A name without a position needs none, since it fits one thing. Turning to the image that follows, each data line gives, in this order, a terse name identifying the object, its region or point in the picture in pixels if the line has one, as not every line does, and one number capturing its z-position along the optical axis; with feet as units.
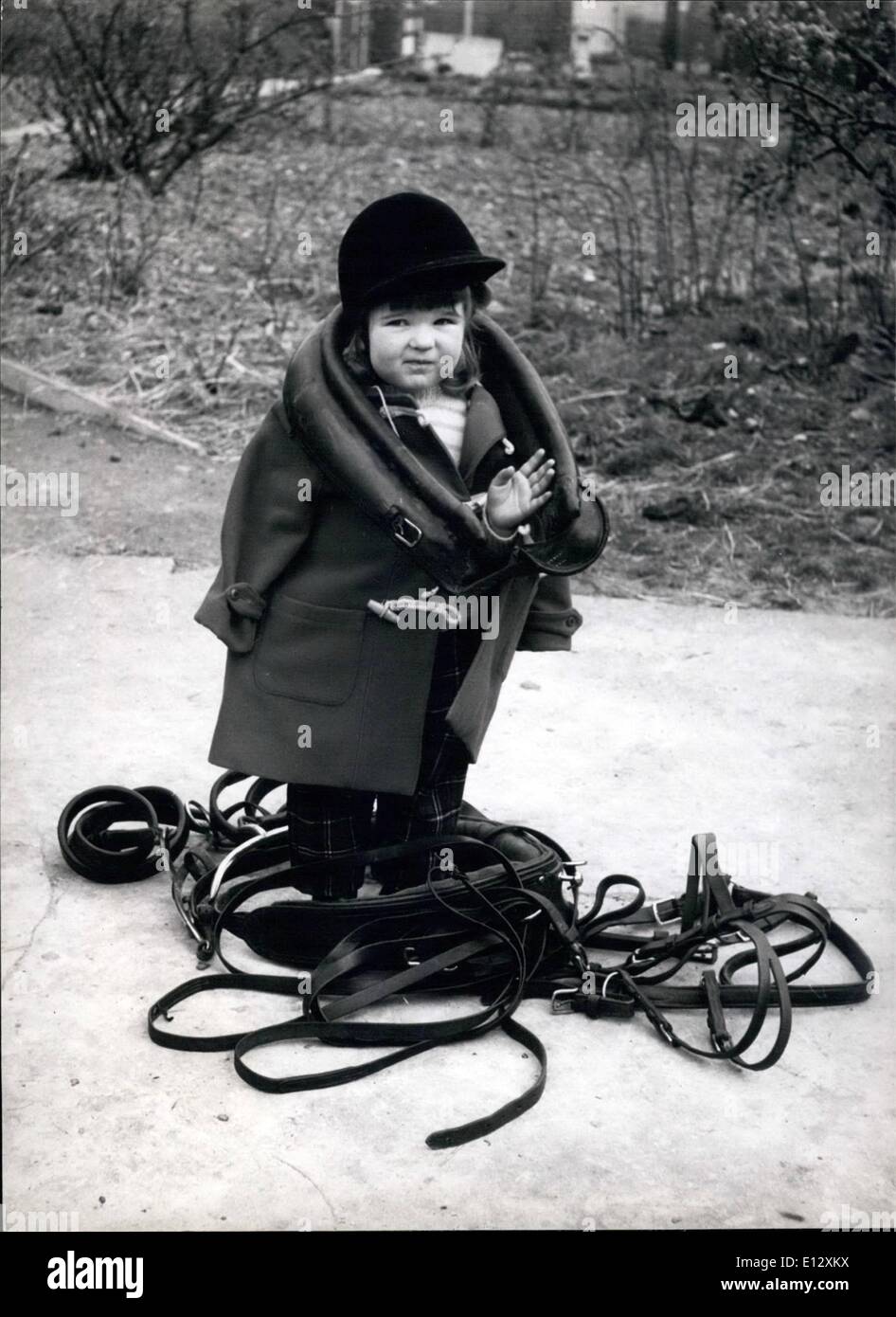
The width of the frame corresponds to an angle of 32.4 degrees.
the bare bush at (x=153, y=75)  25.34
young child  8.68
